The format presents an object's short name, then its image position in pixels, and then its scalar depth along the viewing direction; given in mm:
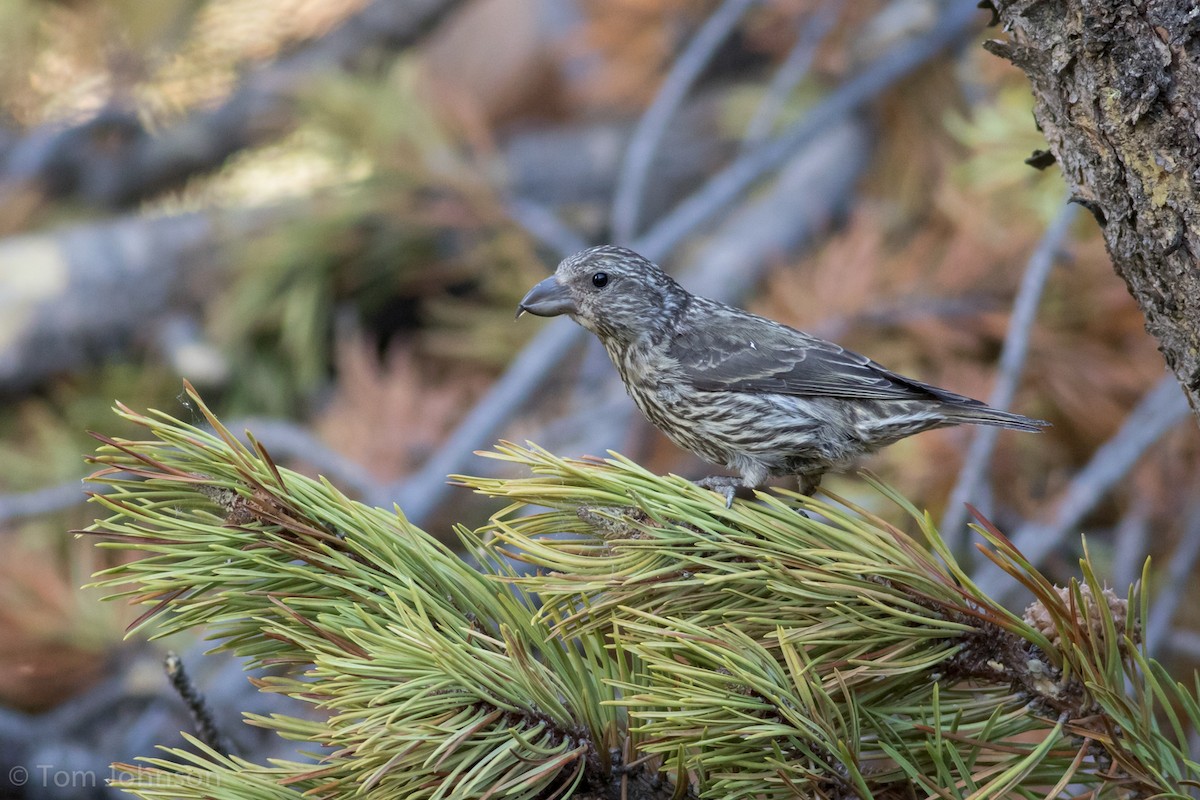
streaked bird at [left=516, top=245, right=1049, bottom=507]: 5055
